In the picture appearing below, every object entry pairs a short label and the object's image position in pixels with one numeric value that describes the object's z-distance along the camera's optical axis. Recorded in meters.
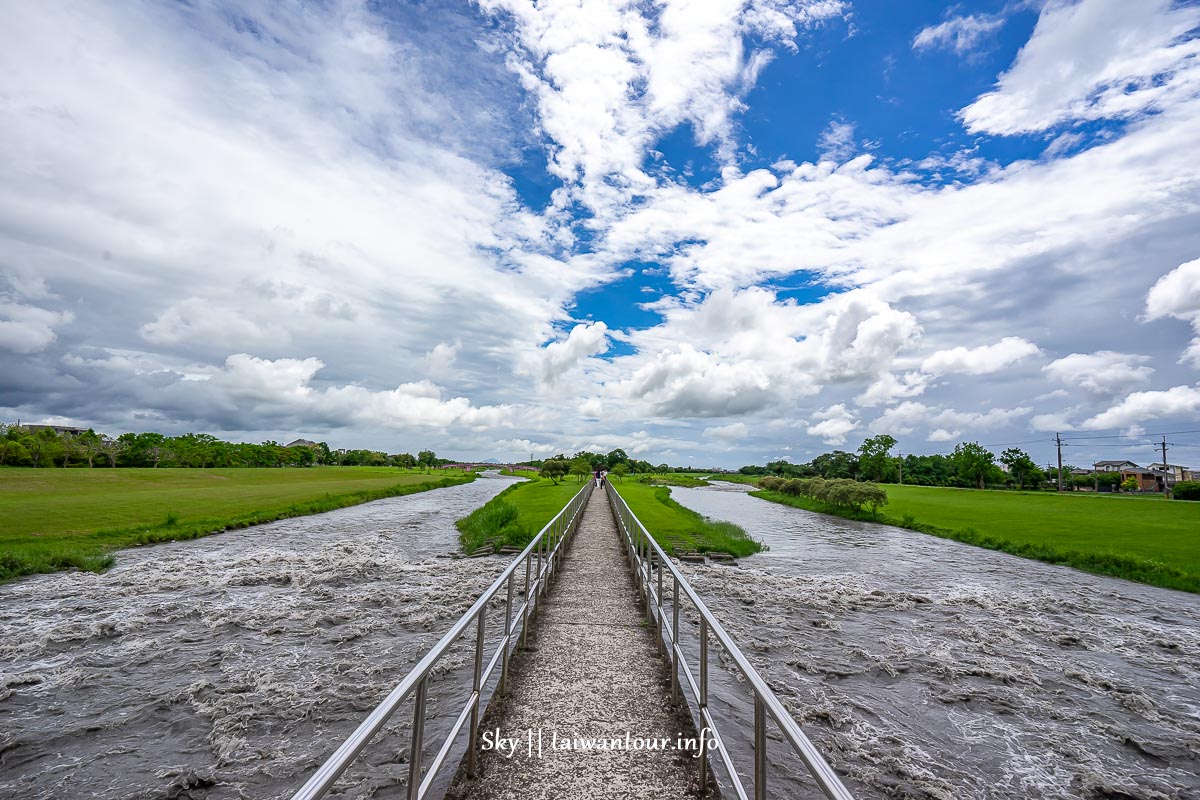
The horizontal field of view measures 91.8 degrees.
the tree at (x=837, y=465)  97.81
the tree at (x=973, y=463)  86.44
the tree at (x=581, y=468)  81.00
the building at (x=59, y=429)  91.07
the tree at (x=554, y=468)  69.50
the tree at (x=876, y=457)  83.81
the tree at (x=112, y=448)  88.94
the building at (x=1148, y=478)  90.25
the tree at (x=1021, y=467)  87.44
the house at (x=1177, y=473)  93.05
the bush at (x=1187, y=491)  50.66
